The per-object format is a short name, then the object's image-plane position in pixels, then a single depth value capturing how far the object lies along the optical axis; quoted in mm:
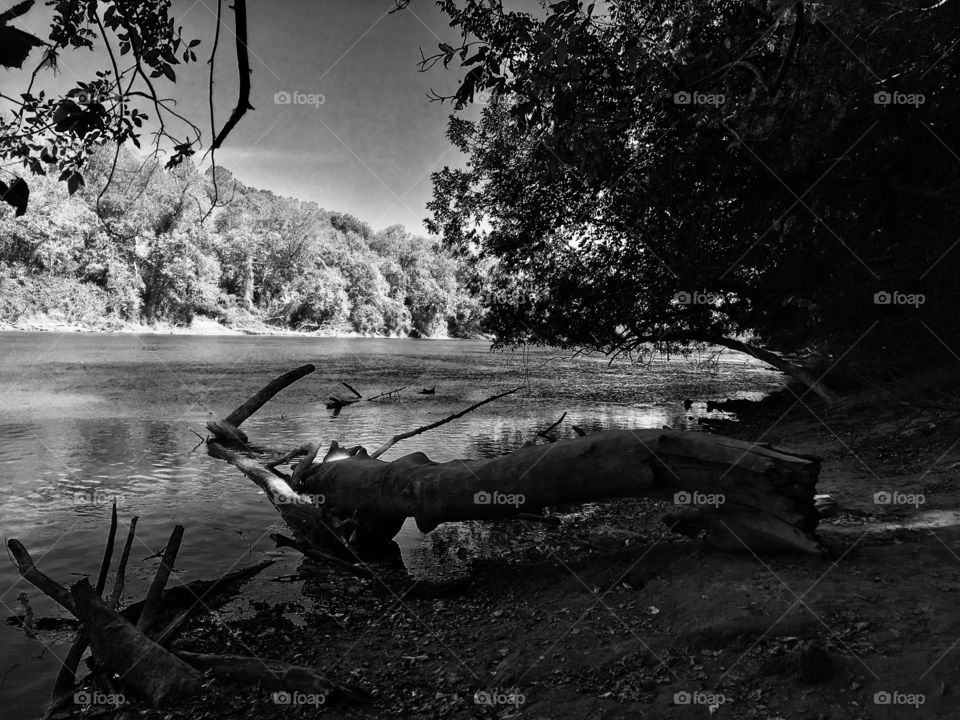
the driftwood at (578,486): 5961
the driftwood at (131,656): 4898
